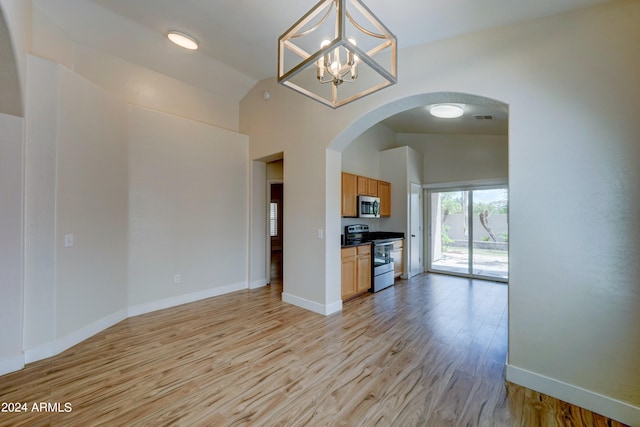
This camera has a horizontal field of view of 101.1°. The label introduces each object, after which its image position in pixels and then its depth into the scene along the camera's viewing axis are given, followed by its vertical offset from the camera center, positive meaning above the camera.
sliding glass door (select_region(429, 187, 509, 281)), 5.46 -0.33
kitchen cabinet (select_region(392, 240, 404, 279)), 5.40 -0.86
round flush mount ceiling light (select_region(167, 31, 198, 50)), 3.27 +2.28
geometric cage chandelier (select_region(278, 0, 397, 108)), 1.47 +1.25
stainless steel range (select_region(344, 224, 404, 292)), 4.71 -0.68
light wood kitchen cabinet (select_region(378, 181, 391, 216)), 5.69 +0.45
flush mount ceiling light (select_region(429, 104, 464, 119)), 3.98 +1.65
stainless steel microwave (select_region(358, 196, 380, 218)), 4.95 +0.20
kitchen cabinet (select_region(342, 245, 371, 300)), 4.10 -0.87
